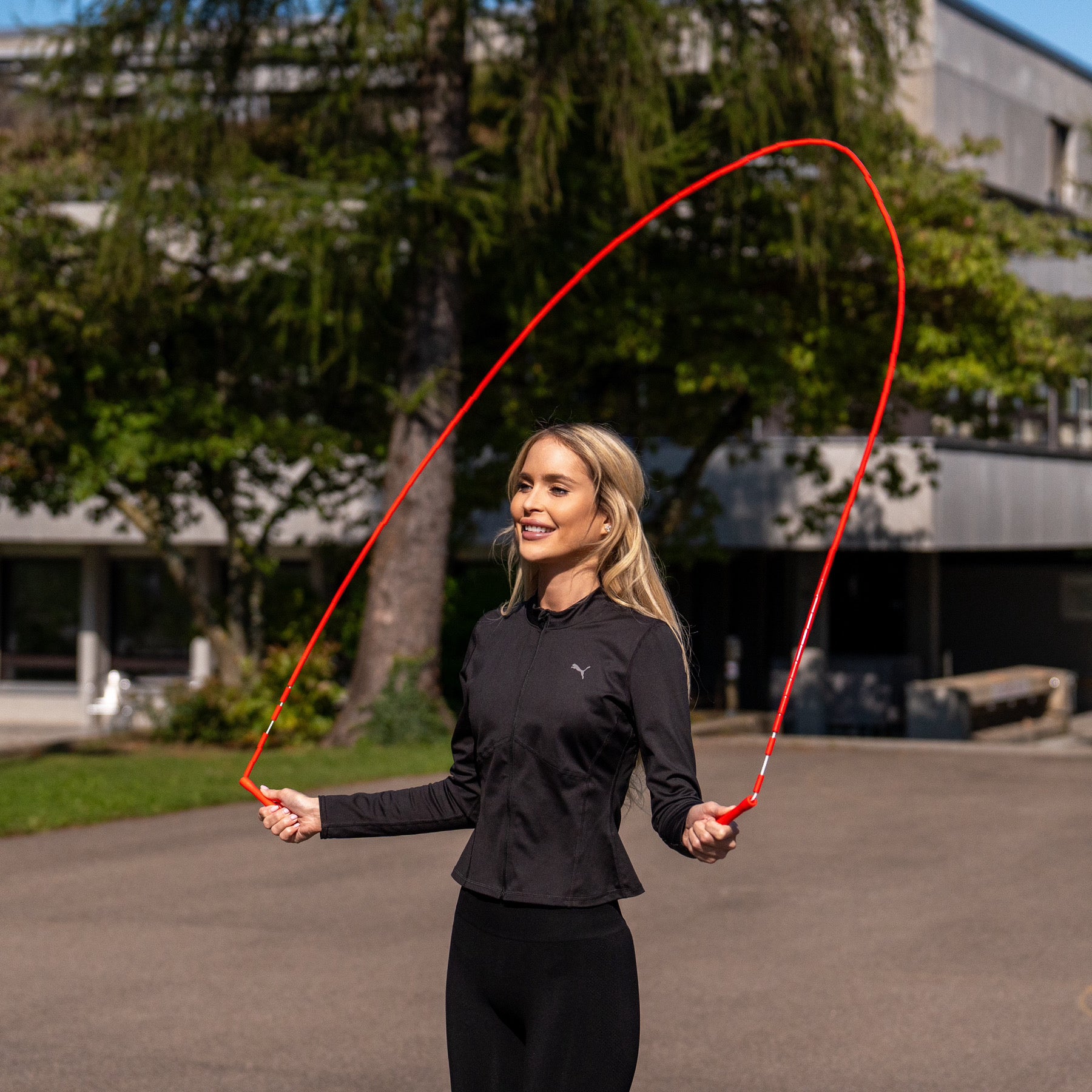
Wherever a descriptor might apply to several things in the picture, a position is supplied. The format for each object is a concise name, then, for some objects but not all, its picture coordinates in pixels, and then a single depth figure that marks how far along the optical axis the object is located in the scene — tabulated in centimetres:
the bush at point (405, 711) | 1641
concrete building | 2527
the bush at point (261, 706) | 1786
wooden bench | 2294
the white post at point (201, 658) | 3097
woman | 316
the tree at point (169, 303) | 1564
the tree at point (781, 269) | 1625
